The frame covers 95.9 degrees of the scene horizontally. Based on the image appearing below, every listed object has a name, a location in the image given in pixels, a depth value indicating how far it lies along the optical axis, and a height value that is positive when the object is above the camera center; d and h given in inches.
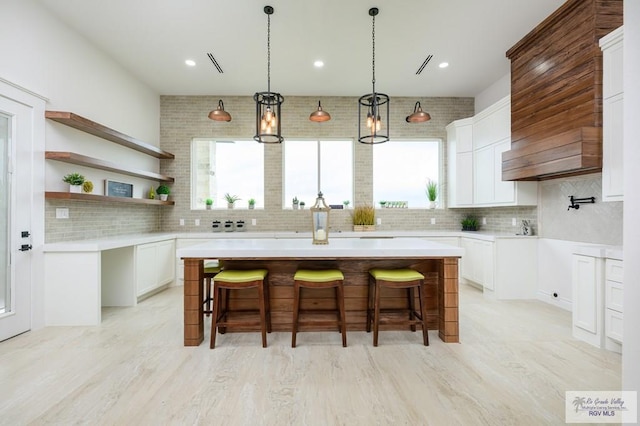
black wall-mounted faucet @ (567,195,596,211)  127.2 +5.1
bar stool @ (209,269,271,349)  99.5 -25.8
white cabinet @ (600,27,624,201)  96.5 +32.9
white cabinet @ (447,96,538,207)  159.9 +32.0
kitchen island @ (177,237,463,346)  100.5 -22.3
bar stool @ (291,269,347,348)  99.8 -25.1
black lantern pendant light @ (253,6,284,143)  107.0 +35.1
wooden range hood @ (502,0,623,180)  106.0 +50.7
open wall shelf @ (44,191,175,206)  123.7 +6.9
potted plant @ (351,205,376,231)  213.5 -5.2
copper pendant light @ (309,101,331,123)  150.6 +50.3
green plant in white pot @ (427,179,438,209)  220.5 +14.6
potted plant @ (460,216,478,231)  208.2 -8.8
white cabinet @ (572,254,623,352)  96.4 -31.4
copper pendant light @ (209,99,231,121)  159.0 +53.6
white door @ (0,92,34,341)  109.1 -0.9
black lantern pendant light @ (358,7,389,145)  110.7 +40.7
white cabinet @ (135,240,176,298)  155.3 -31.8
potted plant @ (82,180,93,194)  137.3 +12.3
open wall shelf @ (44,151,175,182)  123.4 +23.5
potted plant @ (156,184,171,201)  203.9 +14.1
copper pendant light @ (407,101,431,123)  160.6 +53.3
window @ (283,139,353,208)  224.1 +32.7
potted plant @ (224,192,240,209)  217.6 +9.7
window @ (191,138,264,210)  221.9 +31.6
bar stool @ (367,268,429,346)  101.3 -26.6
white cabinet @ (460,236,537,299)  161.0 -31.2
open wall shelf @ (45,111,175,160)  124.8 +40.6
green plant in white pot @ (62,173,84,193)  129.7 +13.8
